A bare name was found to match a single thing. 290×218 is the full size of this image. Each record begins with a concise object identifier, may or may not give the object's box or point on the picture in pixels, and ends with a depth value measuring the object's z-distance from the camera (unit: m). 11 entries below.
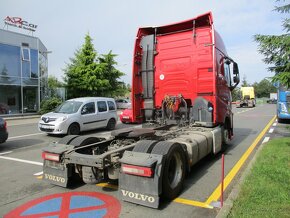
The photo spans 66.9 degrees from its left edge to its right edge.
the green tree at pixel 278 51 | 5.17
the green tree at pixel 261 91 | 91.63
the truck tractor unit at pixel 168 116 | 3.57
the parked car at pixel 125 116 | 13.57
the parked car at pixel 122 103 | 31.01
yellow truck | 33.62
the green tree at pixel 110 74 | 25.42
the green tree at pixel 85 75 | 23.75
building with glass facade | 18.83
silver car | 9.30
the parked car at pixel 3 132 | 7.09
